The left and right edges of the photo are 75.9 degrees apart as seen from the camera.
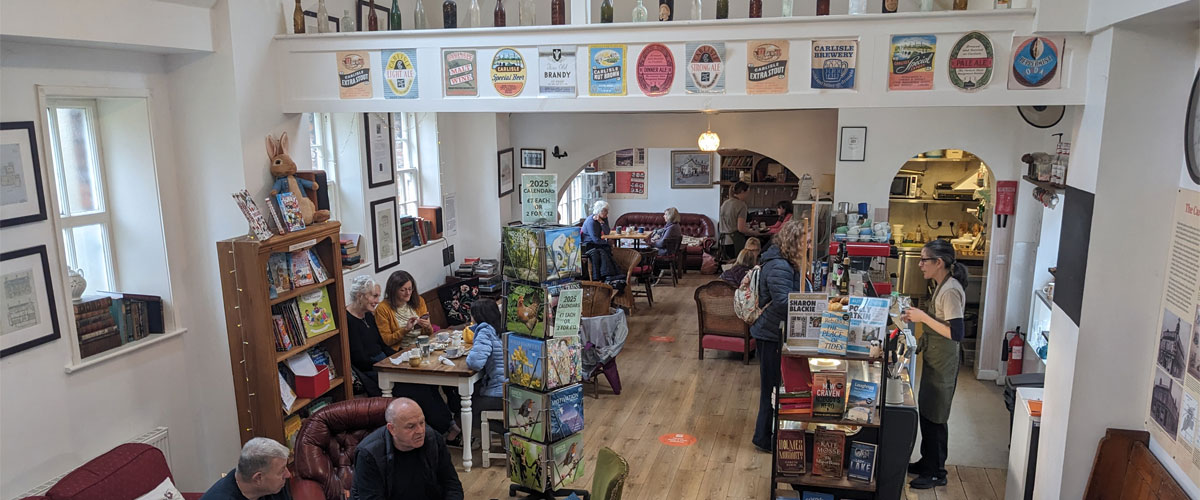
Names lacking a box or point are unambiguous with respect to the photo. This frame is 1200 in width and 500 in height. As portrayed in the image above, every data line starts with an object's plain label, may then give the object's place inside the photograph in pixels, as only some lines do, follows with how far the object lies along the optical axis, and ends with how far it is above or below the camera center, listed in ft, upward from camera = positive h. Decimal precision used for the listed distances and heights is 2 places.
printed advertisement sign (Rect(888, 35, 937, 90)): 12.60 +1.24
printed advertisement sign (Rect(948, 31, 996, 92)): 12.37 +1.20
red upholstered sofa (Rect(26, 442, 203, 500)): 11.76 -5.24
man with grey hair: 11.14 -4.81
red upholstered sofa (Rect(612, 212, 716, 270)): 42.78 -5.24
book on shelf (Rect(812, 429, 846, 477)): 13.76 -5.61
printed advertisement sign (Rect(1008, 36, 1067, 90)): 11.97 +1.14
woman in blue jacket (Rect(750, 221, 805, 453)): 16.85 -3.23
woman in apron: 15.83 -4.16
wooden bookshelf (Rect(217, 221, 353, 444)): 14.37 -3.46
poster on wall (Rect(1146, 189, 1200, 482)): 9.73 -2.86
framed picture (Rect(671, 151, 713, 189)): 46.85 -1.88
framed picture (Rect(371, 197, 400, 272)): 23.00 -2.78
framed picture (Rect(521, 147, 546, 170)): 33.19 -0.76
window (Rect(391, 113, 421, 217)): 25.62 -0.83
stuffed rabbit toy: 15.44 -0.73
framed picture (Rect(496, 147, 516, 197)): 30.17 -1.22
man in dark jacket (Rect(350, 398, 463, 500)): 12.34 -5.24
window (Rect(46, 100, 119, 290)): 13.53 -0.83
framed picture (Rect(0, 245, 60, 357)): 11.78 -2.46
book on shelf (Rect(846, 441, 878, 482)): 13.58 -5.70
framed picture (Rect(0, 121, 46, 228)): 11.69 -0.50
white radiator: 14.48 -5.57
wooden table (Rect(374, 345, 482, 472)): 17.67 -5.45
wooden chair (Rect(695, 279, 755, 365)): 25.50 -6.09
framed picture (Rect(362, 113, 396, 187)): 22.59 -0.24
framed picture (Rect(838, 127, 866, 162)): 24.81 -0.24
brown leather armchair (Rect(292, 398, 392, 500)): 14.10 -5.66
